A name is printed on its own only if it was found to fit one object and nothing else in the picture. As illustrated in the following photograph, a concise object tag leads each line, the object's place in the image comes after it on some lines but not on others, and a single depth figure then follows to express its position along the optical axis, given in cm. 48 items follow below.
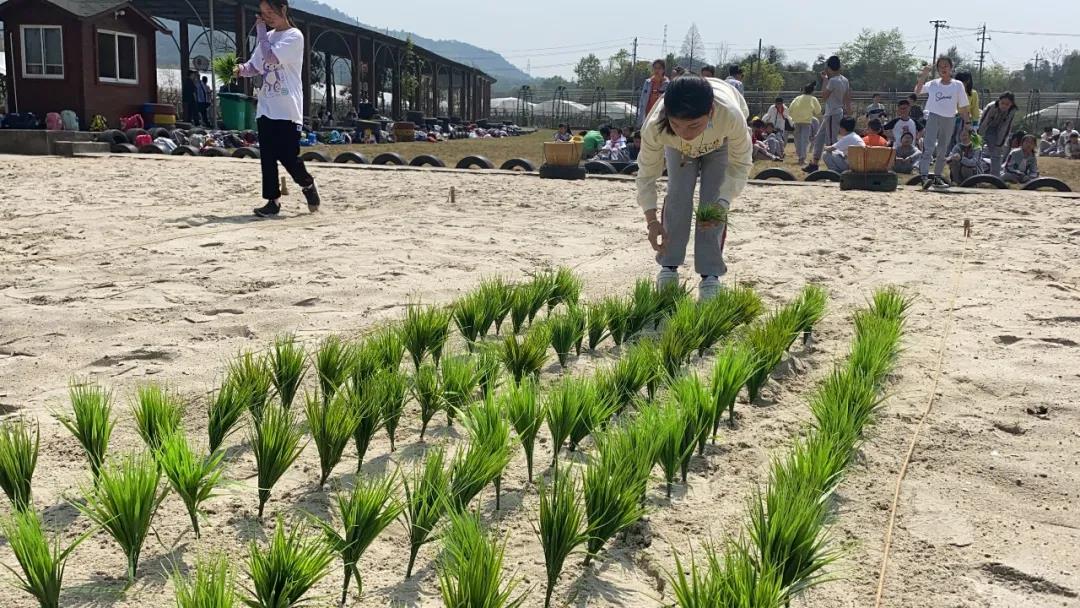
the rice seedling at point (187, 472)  189
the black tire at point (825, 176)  1123
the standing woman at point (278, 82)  652
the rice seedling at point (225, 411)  234
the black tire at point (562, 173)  1073
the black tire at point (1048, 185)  1103
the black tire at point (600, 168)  1222
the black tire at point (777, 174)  1112
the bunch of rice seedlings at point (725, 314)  350
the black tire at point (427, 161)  1265
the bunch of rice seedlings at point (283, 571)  155
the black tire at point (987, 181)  1119
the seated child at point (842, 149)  1223
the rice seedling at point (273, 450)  205
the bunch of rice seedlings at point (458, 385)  267
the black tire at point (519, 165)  1242
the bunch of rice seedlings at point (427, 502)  181
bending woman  412
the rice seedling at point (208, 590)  142
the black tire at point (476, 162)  1257
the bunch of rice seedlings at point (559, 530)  174
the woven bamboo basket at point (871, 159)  973
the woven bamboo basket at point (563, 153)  1052
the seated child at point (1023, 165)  1295
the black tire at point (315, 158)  1294
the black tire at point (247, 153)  1353
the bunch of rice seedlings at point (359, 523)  174
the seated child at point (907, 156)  1357
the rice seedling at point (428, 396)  262
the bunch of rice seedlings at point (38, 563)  157
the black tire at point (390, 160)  1293
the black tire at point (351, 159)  1288
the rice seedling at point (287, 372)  273
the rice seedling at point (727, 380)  253
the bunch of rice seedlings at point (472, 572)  153
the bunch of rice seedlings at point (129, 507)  173
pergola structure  2266
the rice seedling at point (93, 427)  219
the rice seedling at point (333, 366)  280
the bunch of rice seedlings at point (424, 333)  317
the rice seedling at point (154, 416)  224
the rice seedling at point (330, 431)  221
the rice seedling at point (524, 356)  303
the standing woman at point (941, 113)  1026
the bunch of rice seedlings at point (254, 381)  258
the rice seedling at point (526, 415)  232
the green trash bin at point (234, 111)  1510
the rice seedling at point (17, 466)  200
